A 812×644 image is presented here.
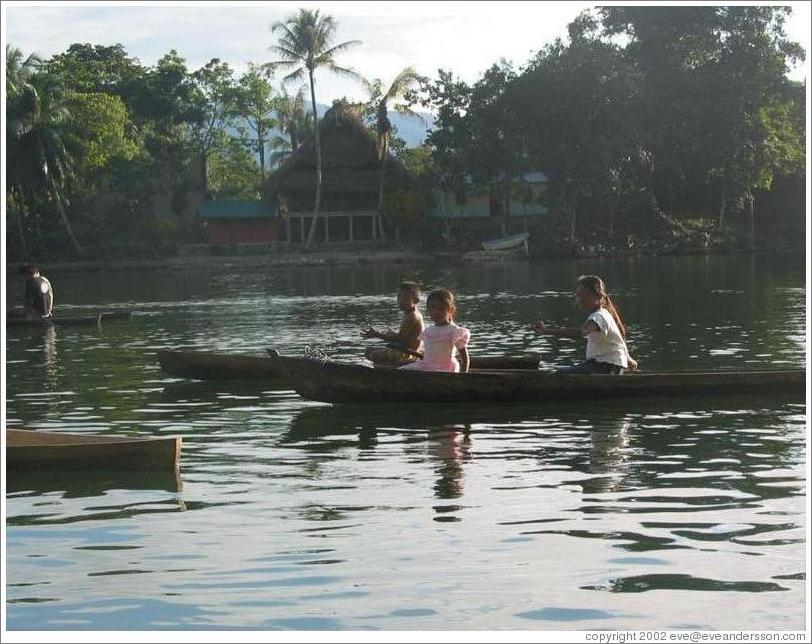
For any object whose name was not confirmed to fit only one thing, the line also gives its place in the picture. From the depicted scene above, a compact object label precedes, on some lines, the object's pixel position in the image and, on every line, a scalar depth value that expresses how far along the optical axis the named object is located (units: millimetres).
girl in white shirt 11133
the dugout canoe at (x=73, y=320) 20484
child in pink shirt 10969
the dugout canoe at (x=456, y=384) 11445
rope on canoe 11578
